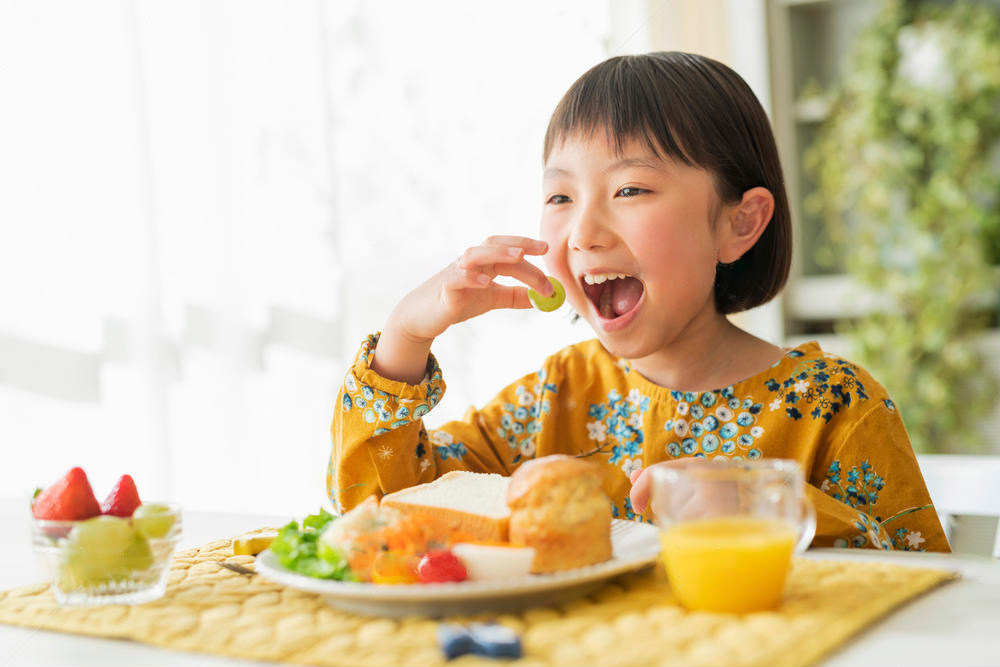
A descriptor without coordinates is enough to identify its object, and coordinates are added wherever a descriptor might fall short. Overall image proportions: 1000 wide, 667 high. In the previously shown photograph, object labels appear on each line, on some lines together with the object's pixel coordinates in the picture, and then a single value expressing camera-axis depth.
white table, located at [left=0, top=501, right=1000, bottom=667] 0.59
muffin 0.71
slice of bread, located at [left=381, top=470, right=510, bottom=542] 0.75
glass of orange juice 0.64
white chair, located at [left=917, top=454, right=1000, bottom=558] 1.23
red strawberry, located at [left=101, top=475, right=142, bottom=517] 0.76
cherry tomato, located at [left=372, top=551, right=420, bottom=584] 0.69
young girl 1.14
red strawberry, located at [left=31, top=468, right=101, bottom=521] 0.74
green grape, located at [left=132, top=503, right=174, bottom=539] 0.73
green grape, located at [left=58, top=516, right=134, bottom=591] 0.72
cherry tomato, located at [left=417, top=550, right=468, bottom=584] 0.69
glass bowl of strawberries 0.73
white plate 0.66
